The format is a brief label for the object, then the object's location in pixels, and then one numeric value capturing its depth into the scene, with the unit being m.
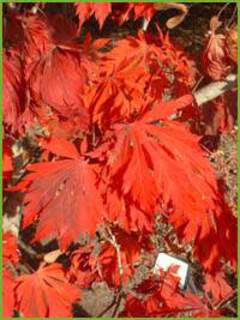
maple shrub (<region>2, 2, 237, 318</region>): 1.00
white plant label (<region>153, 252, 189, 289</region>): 1.36
